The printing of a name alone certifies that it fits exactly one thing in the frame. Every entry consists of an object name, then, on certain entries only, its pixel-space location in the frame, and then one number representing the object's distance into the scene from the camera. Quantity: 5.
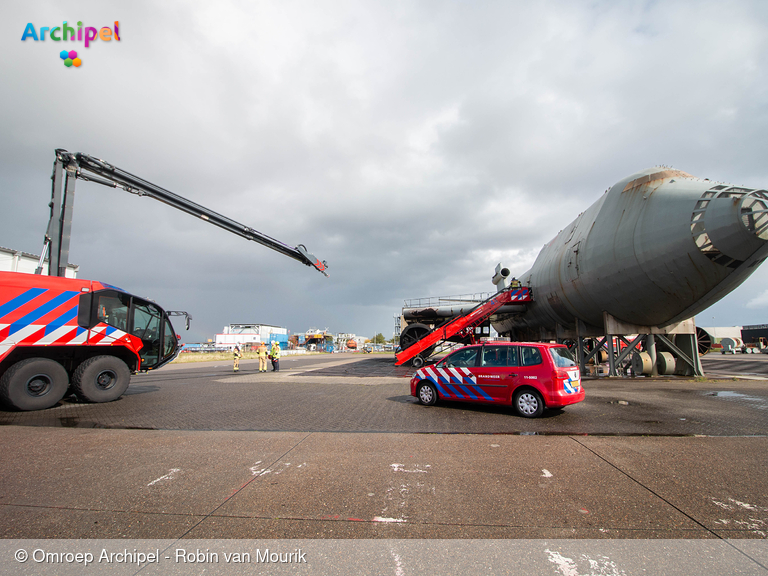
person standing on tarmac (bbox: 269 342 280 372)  19.65
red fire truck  7.92
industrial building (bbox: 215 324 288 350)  67.31
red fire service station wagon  6.94
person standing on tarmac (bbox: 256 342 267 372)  19.89
